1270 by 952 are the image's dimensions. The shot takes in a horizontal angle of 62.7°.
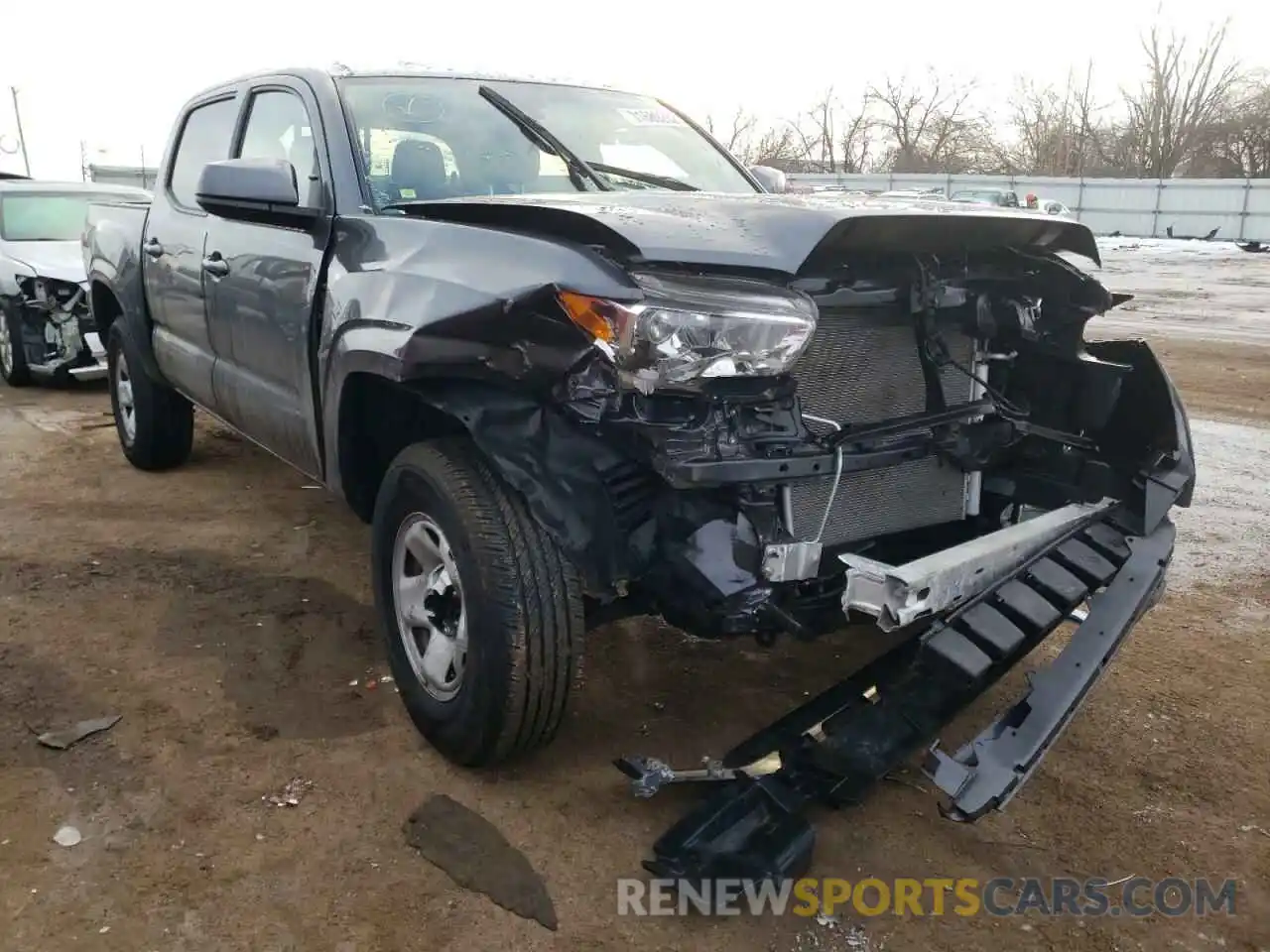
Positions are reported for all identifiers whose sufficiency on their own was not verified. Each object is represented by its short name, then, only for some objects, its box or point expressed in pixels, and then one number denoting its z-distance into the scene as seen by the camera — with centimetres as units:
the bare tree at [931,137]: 5169
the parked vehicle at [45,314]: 823
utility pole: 3666
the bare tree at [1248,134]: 4353
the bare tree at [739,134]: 4452
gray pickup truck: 232
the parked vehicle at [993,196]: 1989
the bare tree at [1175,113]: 4550
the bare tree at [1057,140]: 4866
